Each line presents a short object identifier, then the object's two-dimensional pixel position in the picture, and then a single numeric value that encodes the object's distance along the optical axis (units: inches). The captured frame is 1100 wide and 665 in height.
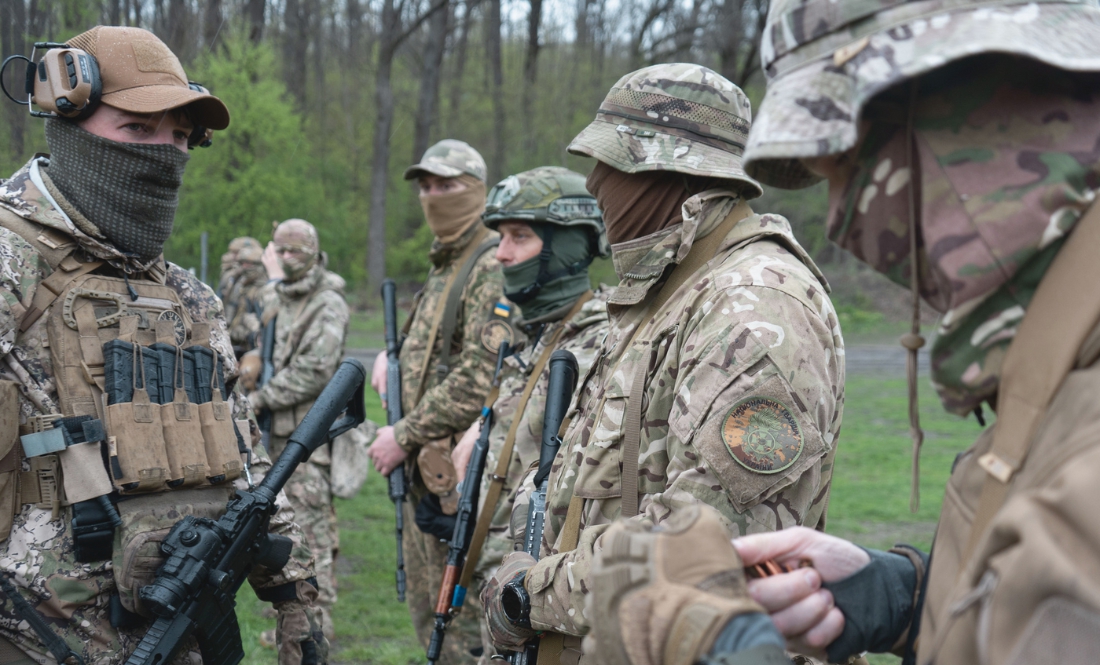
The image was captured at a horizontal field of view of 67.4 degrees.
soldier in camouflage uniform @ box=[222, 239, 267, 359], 331.6
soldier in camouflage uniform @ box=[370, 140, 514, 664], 187.2
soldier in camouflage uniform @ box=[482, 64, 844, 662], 78.4
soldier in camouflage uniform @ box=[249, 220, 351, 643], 233.6
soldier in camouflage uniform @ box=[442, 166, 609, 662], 158.1
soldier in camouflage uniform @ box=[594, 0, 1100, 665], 41.4
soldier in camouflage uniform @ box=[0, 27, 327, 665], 101.0
